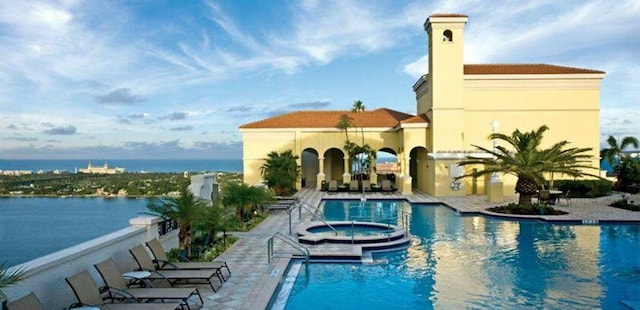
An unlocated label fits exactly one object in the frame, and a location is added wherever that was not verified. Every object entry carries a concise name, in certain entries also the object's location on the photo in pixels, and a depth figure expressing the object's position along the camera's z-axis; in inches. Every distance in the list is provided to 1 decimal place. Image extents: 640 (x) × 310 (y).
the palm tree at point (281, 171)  1040.7
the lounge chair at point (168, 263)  340.8
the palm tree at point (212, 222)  447.8
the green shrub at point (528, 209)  722.8
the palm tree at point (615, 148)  1162.0
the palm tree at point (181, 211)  397.7
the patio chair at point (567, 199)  863.2
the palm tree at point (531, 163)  760.3
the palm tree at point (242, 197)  631.8
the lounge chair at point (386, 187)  1135.4
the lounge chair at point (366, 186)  1151.0
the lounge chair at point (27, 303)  202.8
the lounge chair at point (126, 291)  269.3
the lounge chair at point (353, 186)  1143.6
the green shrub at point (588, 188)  959.6
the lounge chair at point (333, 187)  1149.1
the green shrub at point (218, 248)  427.9
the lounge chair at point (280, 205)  790.5
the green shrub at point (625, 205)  771.4
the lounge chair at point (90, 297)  244.4
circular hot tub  509.7
